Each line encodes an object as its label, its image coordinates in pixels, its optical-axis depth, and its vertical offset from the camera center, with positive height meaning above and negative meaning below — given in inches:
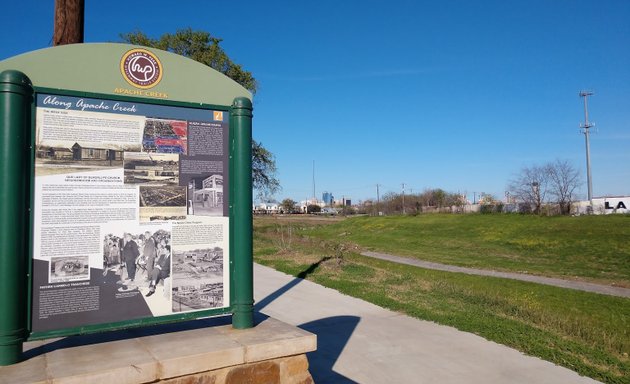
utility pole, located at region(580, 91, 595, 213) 2194.9 +256.5
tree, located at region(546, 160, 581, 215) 1815.8 +21.3
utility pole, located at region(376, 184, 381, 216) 3472.0 -12.4
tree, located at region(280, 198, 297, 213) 4676.7 +20.7
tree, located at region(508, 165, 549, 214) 1878.1 +33.1
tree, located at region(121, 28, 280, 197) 1104.4 +389.4
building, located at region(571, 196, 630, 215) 1927.9 -12.8
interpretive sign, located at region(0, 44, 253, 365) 126.8 +5.5
